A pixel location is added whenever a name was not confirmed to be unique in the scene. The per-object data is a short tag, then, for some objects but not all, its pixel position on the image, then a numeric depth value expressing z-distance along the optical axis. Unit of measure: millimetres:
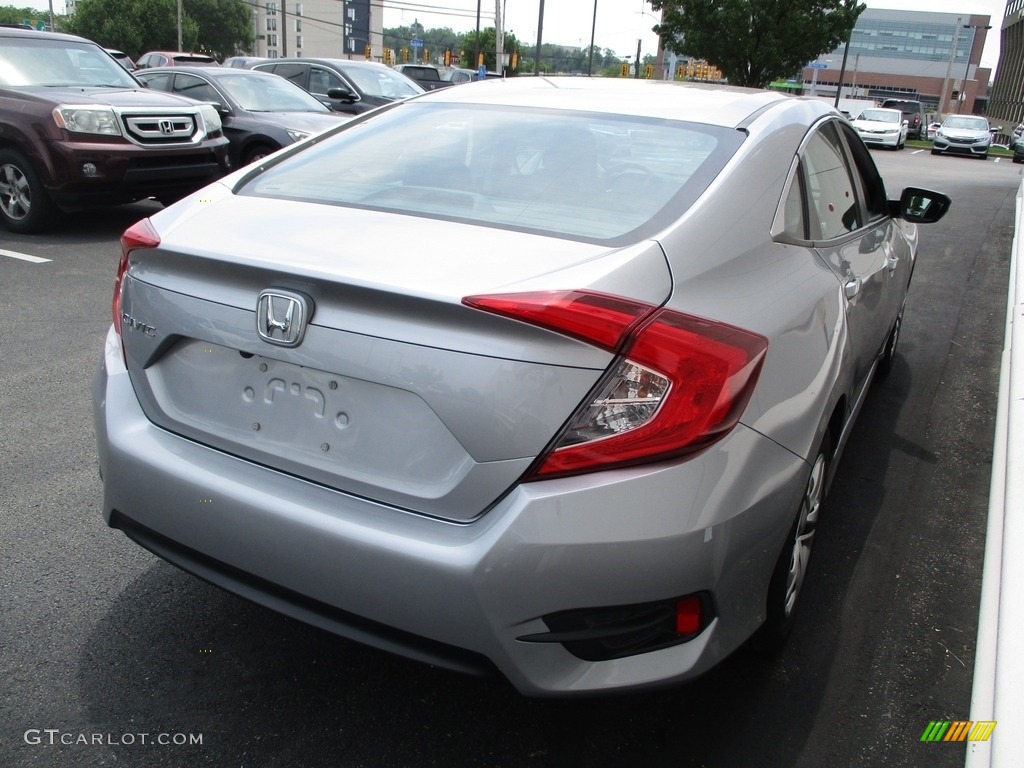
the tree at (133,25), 79375
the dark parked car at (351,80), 14102
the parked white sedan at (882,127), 30266
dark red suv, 7848
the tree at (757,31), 32438
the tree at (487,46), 83719
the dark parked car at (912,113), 41906
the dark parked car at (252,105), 10453
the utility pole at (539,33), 37500
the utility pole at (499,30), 36719
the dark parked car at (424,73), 29281
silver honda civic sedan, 1826
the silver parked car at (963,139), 30750
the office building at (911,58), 114188
